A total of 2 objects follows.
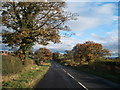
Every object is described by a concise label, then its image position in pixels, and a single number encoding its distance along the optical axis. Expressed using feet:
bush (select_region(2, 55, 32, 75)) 33.72
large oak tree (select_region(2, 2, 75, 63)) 48.89
